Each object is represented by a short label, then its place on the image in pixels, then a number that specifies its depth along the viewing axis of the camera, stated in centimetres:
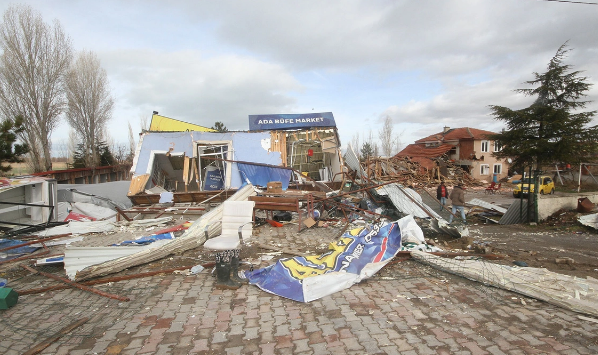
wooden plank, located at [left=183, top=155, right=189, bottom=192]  1342
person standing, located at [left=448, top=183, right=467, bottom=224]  941
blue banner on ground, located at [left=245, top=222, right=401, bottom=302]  400
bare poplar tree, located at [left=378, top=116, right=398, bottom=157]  4259
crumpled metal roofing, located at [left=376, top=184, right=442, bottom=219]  819
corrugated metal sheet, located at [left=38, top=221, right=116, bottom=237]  758
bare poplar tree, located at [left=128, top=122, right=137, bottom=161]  3468
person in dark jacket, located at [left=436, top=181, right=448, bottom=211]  1078
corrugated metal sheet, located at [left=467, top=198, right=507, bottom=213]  1076
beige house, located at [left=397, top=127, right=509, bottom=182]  3131
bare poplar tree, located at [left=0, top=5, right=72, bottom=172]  2030
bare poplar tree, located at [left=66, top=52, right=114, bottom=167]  2619
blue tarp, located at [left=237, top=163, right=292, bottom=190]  1287
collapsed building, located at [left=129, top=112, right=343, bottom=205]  1295
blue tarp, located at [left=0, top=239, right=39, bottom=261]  593
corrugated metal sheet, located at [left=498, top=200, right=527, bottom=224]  936
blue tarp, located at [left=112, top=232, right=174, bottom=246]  630
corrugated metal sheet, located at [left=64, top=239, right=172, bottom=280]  455
